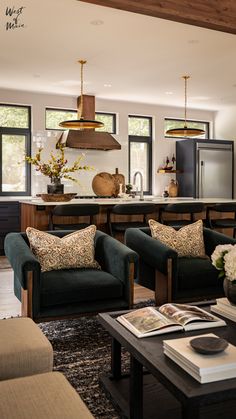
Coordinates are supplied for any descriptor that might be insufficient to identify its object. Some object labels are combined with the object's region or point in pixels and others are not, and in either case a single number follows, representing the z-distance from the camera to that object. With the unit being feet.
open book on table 6.78
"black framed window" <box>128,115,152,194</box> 28.71
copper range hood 24.89
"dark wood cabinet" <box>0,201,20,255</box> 22.74
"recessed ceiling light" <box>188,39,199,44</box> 16.33
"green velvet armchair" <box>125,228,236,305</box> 11.02
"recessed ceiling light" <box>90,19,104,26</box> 14.48
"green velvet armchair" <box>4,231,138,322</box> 9.45
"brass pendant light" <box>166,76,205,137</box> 22.38
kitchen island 17.15
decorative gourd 28.71
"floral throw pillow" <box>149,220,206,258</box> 12.42
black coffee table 4.97
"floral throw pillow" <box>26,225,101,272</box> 10.82
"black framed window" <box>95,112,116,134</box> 27.73
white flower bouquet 7.34
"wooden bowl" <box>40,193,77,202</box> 17.90
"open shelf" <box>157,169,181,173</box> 28.48
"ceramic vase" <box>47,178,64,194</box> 18.29
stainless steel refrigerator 27.84
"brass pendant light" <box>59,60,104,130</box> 20.56
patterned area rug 7.29
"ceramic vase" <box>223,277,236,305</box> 7.57
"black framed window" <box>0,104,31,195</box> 25.22
